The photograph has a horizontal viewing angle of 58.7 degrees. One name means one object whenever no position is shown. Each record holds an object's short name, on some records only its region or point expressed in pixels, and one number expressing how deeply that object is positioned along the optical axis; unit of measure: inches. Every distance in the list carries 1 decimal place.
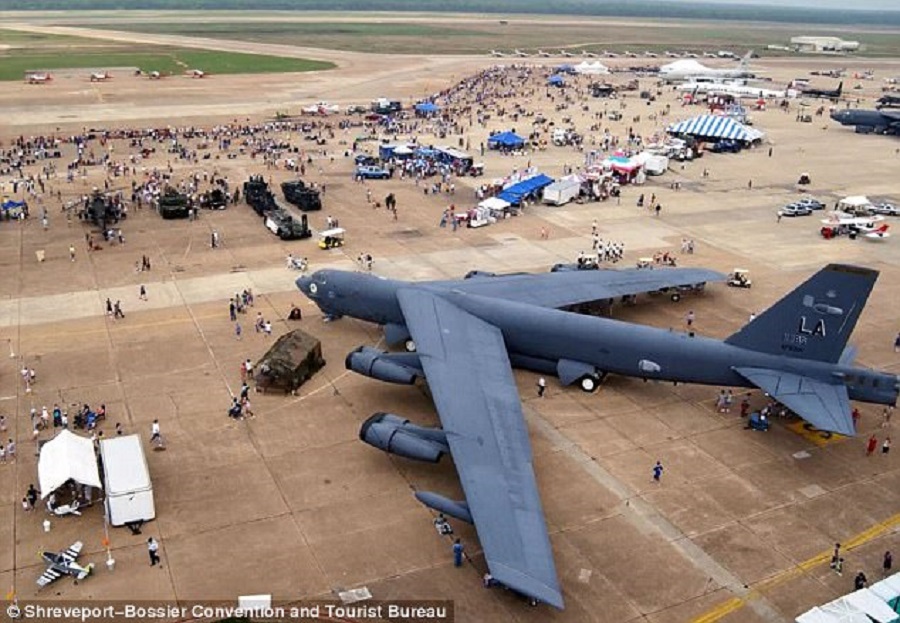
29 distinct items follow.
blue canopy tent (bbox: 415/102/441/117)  5497.0
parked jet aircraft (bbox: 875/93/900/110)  6161.4
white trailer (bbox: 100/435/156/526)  1219.9
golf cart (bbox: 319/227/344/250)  2593.5
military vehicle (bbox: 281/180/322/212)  3029.0
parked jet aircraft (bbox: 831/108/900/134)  5132.9
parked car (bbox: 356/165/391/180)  3570.4
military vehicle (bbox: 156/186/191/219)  2856.8
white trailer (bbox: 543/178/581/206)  3181.6
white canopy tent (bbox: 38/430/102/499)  1241.4
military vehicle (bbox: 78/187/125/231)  2728.8
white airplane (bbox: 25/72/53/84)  6407.5
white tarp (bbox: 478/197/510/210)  2968.5
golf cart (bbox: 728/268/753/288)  2295.8
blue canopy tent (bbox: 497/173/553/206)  3107.3
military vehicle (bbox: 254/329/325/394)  1635.1
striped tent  4503.0
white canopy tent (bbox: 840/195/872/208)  3127.5
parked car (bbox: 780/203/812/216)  3102.9
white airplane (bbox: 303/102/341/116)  5374.0
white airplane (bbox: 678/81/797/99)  6673.2
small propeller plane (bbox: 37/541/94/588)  1095.6
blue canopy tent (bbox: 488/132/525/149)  4345.5
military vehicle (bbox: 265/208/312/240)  2657.5
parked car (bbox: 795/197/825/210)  3155.3
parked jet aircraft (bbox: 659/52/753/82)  7653.5
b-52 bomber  1128.8
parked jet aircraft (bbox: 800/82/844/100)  6855.3
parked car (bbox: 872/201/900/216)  3149.6
